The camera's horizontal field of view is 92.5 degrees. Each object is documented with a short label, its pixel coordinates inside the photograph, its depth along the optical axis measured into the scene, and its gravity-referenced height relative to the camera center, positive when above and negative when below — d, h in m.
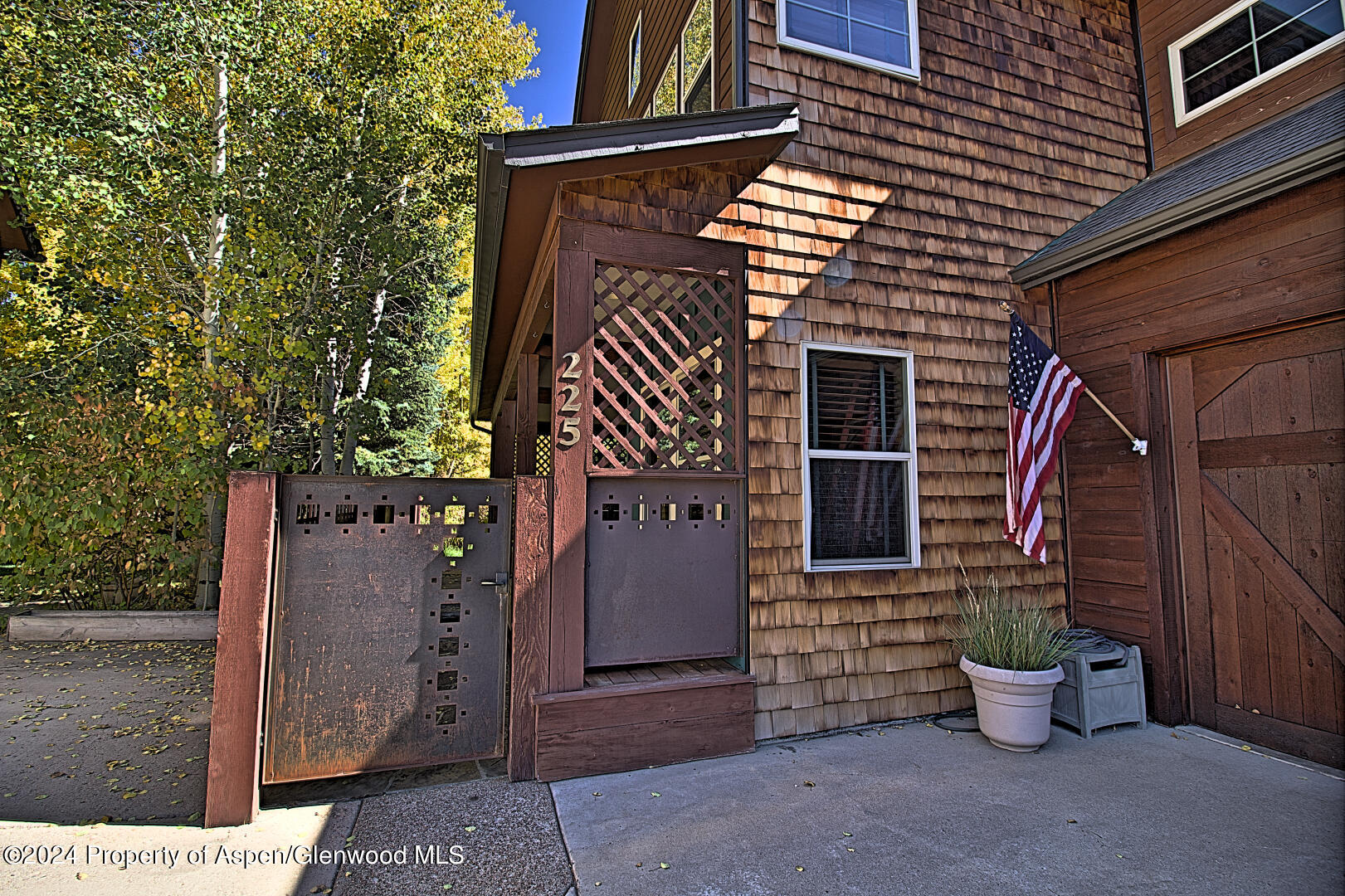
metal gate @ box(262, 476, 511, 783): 2.94 -0.62
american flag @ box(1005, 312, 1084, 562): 3.91 +0.46
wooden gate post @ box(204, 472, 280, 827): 2.69 -0.67
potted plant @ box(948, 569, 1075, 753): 3.39 -0.93
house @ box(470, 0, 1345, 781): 3.26 +0.92
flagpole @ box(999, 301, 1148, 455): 3.91 +0.34
